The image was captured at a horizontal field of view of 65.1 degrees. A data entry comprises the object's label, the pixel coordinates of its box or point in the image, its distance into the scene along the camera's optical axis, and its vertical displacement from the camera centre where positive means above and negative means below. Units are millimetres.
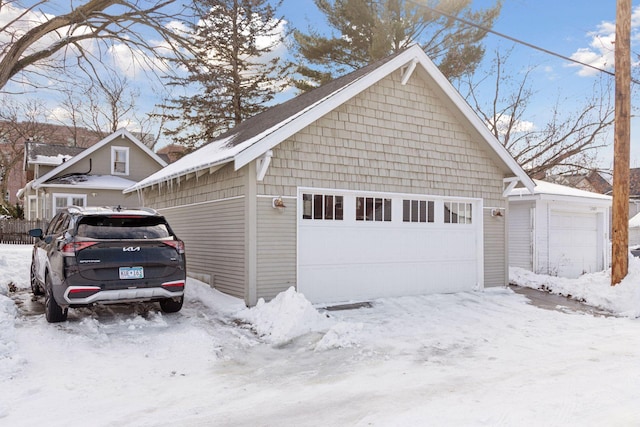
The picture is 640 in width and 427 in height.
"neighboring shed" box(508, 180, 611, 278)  15781 -827
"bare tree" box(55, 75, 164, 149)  36094 +6833
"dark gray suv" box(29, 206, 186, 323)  7059 -763
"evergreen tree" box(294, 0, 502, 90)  23266 +8294
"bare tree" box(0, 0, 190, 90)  12312 +4520
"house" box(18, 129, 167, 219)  24859 +1965
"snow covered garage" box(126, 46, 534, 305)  9383 +254
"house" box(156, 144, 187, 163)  32259 +3899
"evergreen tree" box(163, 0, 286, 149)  28078 +6950
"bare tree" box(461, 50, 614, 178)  23984 +4069
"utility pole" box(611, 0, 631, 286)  11227 +1411
